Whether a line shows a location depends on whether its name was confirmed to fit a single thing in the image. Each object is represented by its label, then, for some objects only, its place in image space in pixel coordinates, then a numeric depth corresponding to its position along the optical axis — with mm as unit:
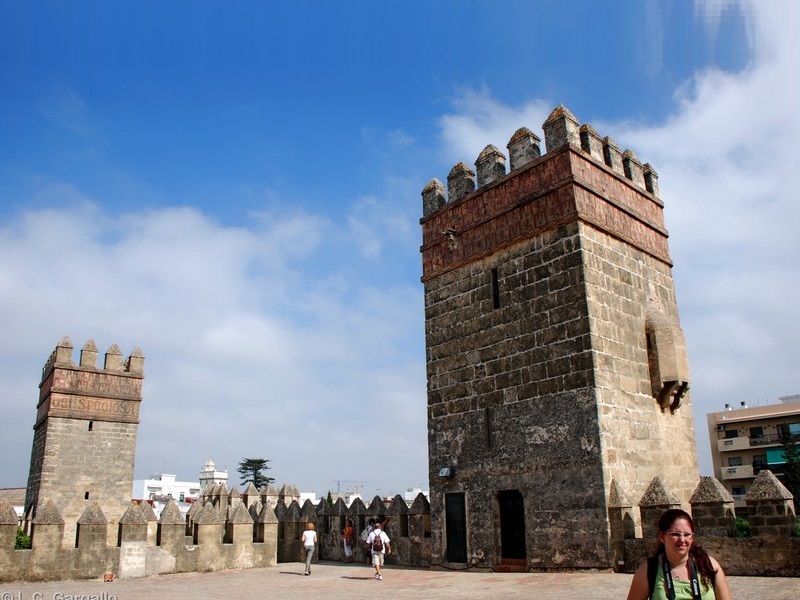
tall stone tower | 11500
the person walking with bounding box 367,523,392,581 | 12551
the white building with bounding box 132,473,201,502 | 71188
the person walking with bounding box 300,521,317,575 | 13701
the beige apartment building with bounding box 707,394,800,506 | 46344
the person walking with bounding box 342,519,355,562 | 16500
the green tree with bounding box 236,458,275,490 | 63625
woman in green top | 3461
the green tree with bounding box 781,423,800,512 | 37406
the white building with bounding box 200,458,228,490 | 53562
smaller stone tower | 21219
